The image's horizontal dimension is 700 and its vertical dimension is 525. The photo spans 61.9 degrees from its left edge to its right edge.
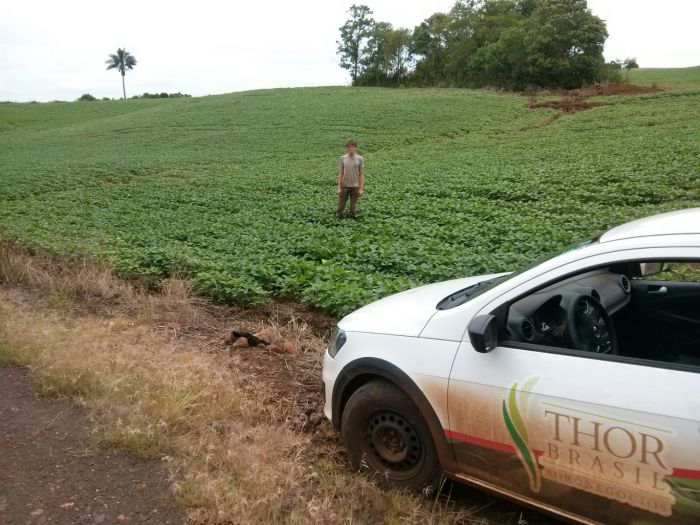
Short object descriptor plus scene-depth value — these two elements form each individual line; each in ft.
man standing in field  42.24
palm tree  380.58
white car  8.07
